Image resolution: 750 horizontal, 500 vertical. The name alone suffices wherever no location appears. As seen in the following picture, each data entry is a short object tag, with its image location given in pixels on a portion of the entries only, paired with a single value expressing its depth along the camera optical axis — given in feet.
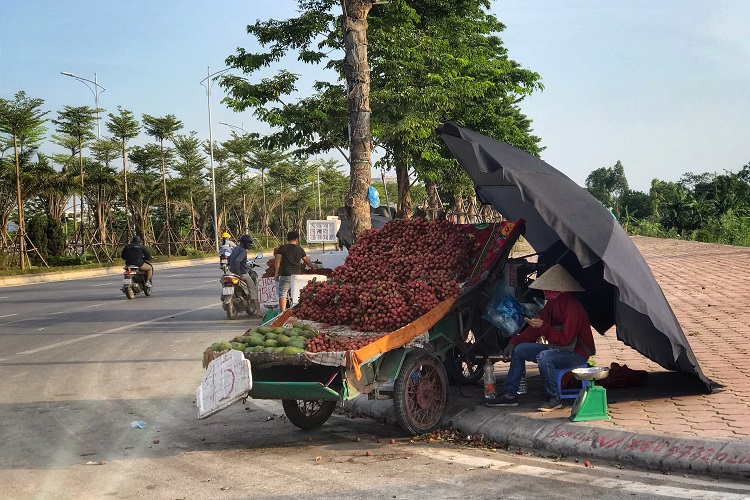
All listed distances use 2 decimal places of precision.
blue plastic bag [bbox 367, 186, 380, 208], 60.39
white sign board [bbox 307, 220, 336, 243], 68.80
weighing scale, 21.33
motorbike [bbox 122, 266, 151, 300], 72.79
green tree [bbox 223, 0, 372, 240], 70.44
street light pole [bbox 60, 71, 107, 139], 151.41
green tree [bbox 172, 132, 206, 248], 197.88
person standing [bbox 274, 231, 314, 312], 46.70
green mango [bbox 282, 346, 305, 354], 20.81
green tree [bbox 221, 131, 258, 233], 223.10
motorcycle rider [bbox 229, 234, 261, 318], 55.11
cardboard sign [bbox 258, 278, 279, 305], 52.37
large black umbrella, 22.06
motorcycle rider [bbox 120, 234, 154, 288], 73.31
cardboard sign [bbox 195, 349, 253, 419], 19.89
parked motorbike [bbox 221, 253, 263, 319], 54.08
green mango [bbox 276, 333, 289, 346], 21.26
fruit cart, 20.76
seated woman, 23.30
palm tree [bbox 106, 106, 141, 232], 161.38
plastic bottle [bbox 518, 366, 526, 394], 24.38
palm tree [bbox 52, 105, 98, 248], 145.28
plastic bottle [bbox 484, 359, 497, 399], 24.21
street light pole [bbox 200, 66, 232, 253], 184.73
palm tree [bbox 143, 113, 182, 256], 177.68
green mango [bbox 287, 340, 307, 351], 21.12
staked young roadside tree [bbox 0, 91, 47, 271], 120.37
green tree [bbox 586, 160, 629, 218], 468.34
